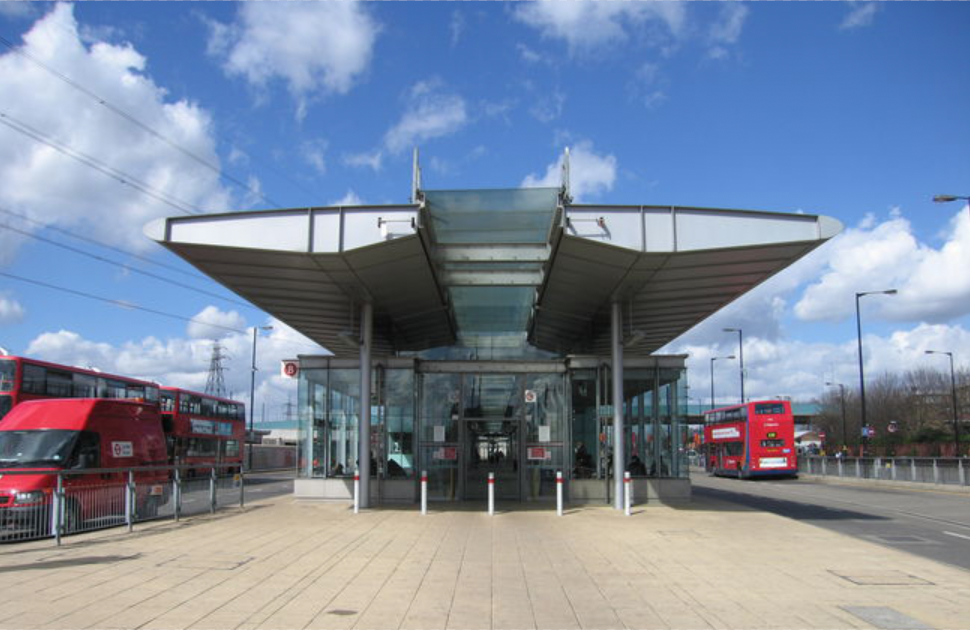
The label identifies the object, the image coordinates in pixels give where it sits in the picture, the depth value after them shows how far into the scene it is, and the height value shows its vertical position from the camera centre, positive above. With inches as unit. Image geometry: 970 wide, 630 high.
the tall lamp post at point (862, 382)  1451.8 +46.7
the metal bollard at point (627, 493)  649.6 -73.6
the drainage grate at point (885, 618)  266.7 -77.2
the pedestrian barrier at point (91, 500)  475.8 -63.3
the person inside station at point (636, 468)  782.5 -62.5
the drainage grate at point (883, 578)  351.3 -81.2
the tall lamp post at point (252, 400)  1921.8 +22.2
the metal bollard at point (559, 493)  633.0 -71.1
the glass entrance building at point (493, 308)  559.8 +104.9
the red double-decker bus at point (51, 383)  745.6 +29.1
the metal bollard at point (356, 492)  660.1 -72.5
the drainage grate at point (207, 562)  374.3 -77.5
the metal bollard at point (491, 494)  633.6 -71.4
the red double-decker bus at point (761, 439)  1397.6 -60.4
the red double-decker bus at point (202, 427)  1130.7 -30.2
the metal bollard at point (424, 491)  644.7 -70.0
